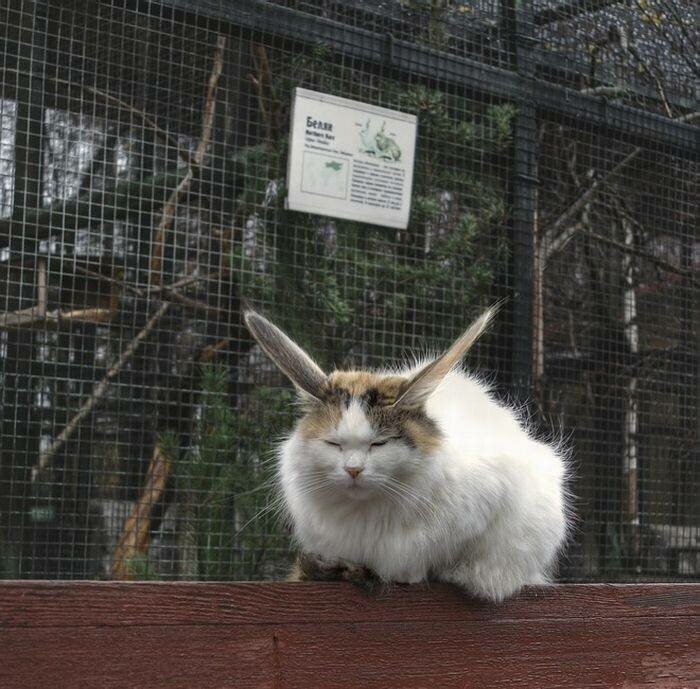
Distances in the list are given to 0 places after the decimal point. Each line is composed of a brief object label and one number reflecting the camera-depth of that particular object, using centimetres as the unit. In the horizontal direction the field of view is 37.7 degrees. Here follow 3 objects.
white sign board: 303
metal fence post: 330
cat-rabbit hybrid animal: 135
